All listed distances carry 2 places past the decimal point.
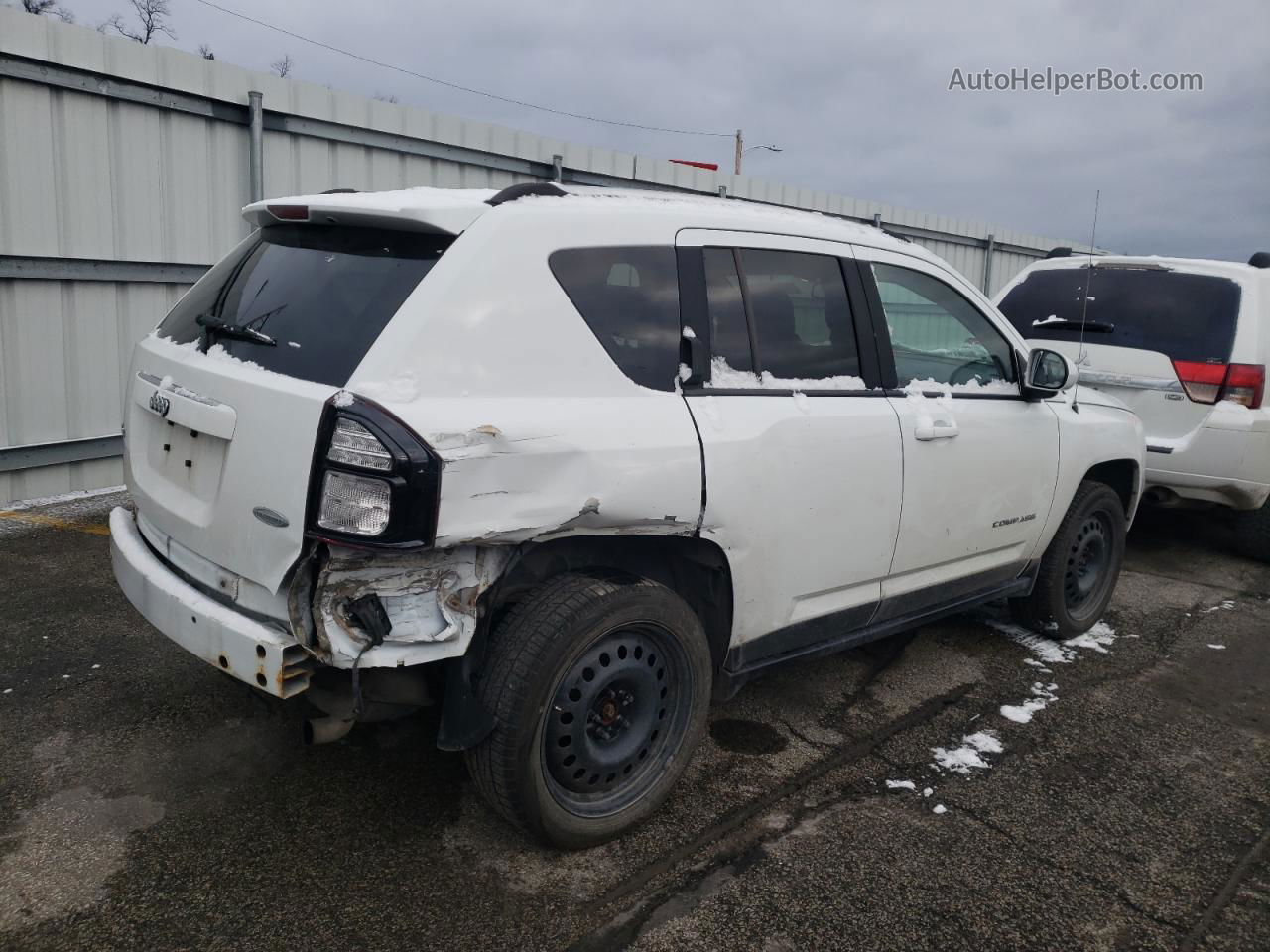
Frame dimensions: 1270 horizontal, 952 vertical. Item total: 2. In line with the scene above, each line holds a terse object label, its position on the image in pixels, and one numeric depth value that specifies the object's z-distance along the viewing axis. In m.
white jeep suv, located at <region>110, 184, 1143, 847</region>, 2.40
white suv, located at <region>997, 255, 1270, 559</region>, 5.77
